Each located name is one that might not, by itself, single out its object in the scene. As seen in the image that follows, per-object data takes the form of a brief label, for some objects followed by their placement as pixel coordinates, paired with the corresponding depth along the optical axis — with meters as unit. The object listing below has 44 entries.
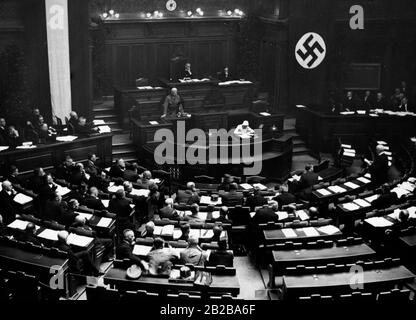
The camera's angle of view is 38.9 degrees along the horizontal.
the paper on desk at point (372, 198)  14.11
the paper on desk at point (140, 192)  14.89
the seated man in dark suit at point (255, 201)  13.98
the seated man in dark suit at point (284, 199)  14.30
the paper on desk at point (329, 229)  12.14
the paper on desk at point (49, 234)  11.82
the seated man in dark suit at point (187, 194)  14.58
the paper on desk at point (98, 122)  19.55
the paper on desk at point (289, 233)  12.01
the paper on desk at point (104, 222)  12.62
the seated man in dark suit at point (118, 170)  16.17
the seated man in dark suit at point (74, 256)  11.21
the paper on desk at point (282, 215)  13.25
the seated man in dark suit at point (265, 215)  12.81
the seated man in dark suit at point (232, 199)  14.41
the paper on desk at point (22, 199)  13.92
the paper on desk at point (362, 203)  13.81
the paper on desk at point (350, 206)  13.68
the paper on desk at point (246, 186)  15.70
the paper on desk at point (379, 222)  12.50
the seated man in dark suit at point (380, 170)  16.00
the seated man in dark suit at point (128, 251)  10.51
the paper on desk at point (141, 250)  11.17
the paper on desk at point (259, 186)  15.66
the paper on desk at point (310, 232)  12.00
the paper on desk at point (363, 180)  15.76
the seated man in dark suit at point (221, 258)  10.88
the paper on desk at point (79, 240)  11.60
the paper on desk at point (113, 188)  14.98
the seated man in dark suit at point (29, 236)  11.62
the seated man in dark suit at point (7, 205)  13.70
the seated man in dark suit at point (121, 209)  13.48
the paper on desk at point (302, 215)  13.19
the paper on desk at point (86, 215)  12.94
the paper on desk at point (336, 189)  14.97
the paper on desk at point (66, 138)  17.70
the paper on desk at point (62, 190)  14.52
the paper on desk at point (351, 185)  15.33
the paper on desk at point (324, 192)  14.81
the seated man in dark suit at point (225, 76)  23.39
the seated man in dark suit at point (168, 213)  13.09
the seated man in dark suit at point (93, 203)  13.63
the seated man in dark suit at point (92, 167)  15.90
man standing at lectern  20.08
